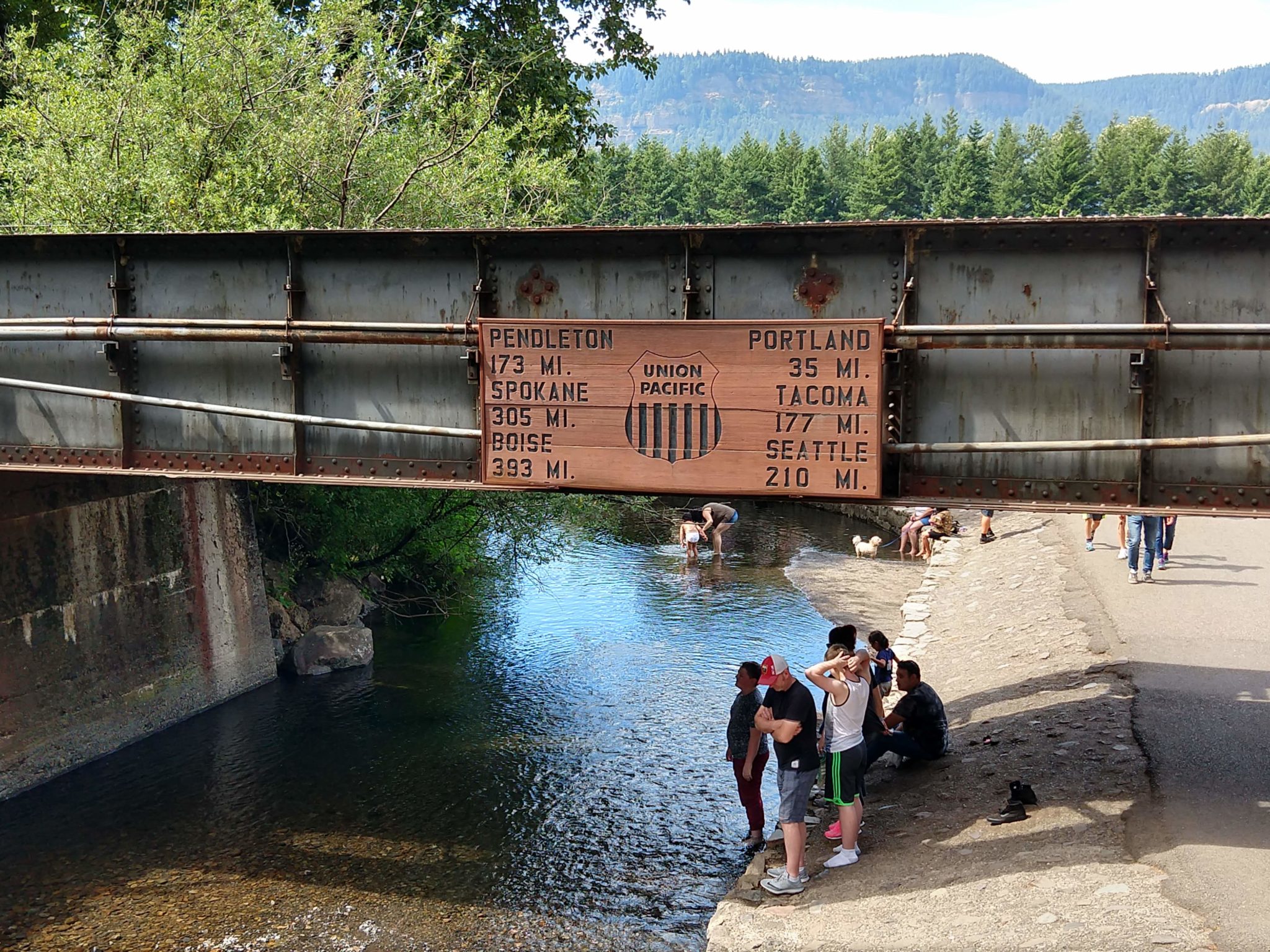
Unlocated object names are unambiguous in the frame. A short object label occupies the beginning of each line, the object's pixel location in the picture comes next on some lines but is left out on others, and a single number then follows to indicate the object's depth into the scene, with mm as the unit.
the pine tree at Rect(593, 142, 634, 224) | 109569
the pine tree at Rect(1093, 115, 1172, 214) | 104500
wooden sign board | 9711
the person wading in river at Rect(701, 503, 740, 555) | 28844
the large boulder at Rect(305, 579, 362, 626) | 20953
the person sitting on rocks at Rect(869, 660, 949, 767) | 12523
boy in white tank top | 10367
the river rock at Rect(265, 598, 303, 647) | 19922
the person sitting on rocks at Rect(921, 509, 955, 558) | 29578
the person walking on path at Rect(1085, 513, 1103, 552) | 23219
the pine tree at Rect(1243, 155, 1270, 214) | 101125
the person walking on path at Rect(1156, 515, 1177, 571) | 20141
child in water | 27625
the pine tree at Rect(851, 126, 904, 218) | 114500
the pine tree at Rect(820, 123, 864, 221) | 130250
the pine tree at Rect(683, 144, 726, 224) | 123231
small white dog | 28516
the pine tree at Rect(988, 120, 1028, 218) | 110438
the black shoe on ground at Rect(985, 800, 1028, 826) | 10891
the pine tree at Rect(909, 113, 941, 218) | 119000
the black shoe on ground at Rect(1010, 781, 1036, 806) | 11078
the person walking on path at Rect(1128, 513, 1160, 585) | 19172
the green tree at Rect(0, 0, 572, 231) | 16734
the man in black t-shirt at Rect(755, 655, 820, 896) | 10195
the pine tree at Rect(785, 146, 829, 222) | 114000
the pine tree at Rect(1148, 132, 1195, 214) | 102312
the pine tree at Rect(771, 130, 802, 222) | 117000
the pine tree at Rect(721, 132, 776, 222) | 117625
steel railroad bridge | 9477
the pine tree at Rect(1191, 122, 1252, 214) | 102562
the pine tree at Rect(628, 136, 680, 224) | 120375
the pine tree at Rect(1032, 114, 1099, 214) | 103062
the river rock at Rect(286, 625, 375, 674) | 19609
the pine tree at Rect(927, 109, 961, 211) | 115531
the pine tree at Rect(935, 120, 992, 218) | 108500
